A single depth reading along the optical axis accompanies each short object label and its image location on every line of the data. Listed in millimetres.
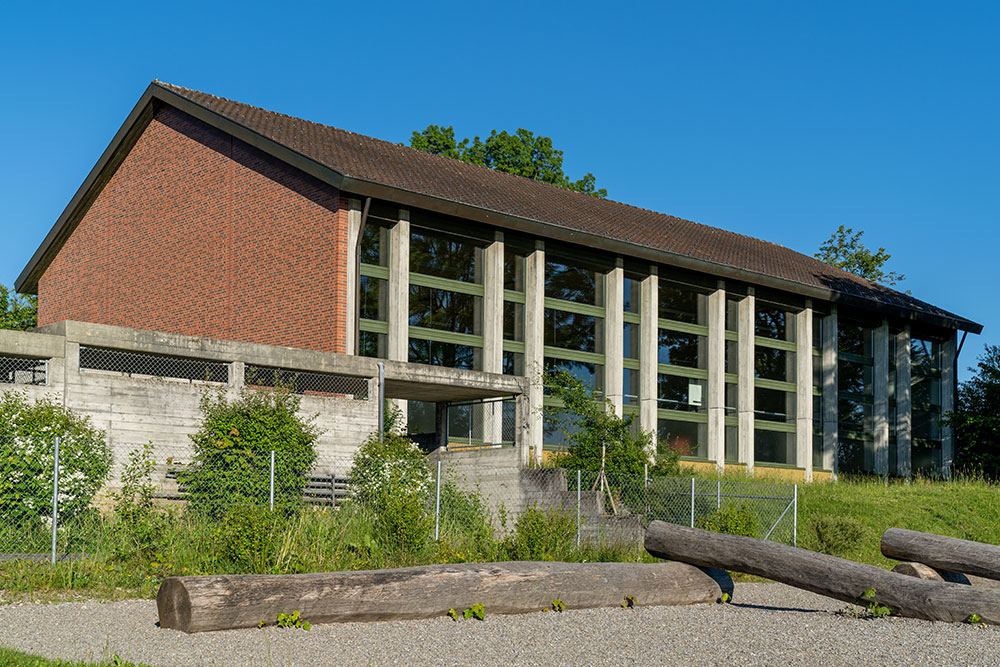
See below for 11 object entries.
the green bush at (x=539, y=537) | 15016
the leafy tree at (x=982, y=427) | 39219
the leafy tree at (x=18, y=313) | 44688
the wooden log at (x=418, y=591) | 9648
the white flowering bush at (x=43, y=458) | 14875
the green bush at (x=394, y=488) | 14508
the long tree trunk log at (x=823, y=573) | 11461
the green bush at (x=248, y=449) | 17531
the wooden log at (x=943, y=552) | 13344
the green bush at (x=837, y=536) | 20734
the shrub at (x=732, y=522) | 18359
